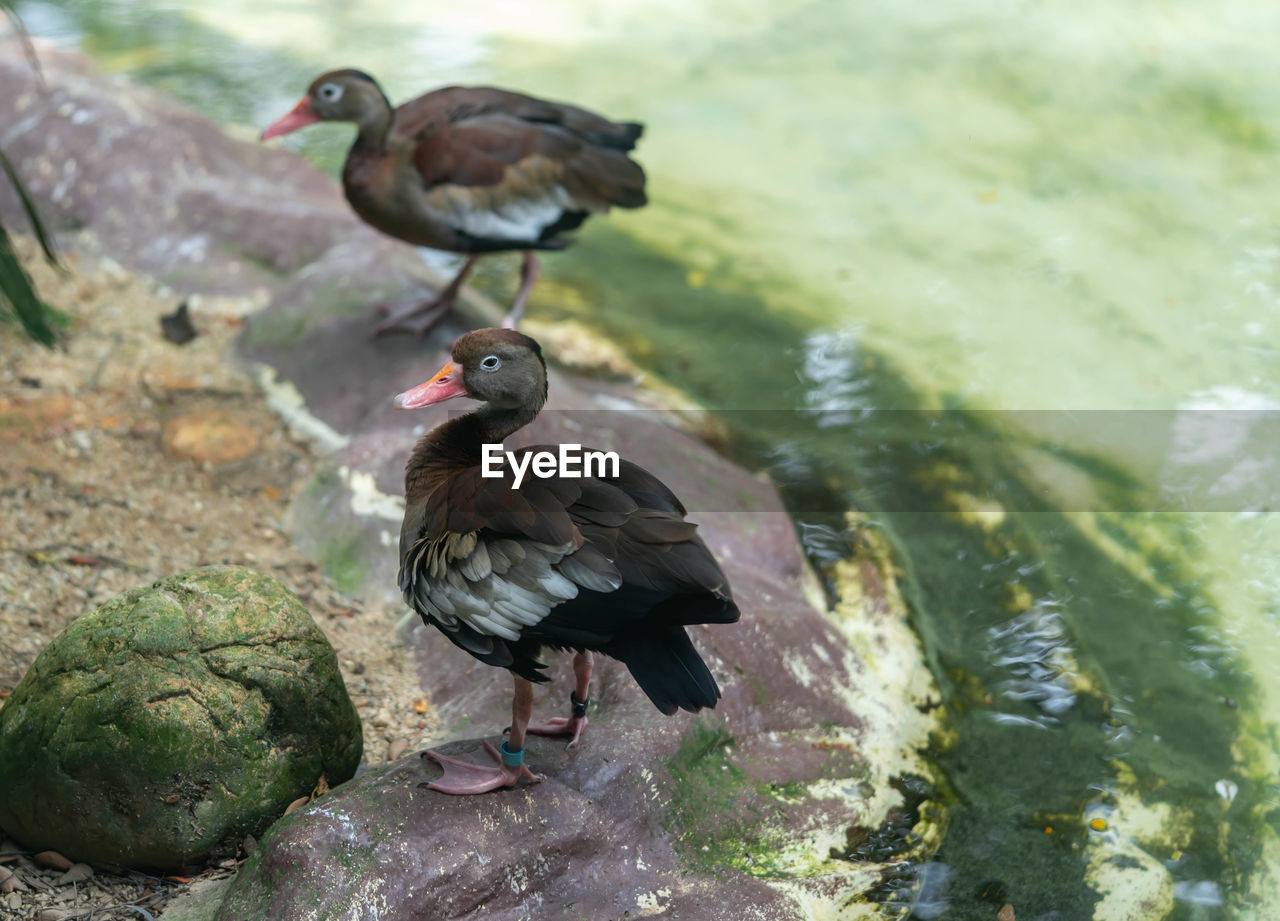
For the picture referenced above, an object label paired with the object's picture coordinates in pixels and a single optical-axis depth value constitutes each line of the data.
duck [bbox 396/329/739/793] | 2.53
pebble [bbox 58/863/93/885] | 2.77
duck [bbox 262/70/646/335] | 4.57
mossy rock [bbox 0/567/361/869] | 2.67
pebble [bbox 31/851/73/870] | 2.79
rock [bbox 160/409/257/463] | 4.52
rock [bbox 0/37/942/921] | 2.60
